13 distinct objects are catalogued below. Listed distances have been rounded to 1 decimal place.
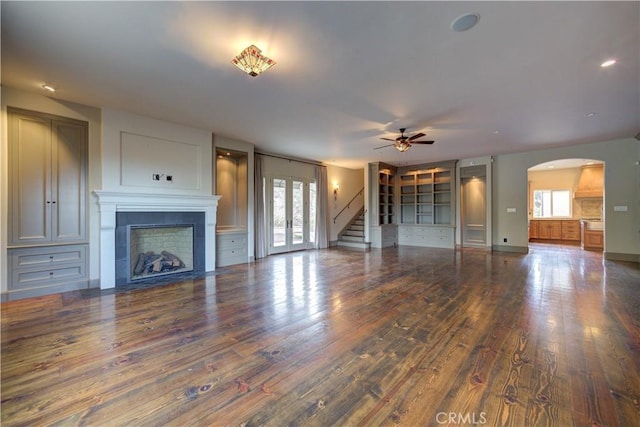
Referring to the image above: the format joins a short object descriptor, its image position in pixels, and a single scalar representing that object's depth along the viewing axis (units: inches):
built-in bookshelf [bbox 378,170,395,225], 387.1
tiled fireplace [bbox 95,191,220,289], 178.7
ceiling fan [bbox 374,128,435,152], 212.7
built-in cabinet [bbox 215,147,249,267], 255.4
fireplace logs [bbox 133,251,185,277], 202.8
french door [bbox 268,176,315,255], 312.5
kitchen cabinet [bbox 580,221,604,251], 334.6
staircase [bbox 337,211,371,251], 370.0
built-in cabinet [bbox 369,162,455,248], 369.4
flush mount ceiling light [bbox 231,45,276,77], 108.5
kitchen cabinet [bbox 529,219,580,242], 411.9
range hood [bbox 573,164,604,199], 377.7
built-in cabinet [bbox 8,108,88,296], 154.3
